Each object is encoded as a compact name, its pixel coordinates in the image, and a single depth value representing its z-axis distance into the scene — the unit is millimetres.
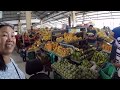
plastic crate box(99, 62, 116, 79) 1324
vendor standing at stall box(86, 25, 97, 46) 1962
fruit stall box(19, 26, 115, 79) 1439
